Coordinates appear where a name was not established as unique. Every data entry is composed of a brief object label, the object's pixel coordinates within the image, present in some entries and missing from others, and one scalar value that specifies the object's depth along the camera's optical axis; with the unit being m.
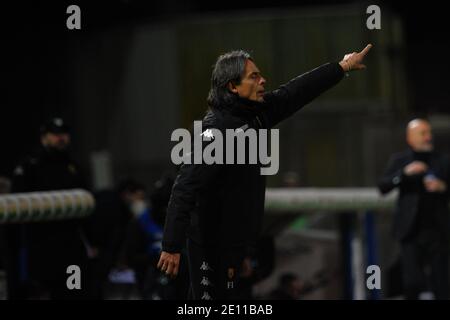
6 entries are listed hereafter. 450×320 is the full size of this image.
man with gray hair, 10.64
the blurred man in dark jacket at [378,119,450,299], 17.80
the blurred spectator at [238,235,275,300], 16.61
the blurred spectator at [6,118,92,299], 15.68
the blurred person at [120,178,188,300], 15.52
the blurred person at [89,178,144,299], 17.09
